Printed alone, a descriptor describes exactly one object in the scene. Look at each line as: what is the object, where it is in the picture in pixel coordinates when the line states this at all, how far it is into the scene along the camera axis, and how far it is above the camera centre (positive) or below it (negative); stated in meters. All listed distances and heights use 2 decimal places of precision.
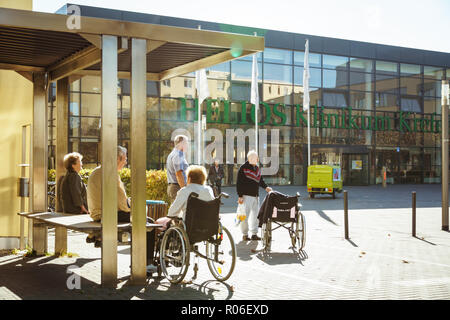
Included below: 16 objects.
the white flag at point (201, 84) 25.49 +3.33
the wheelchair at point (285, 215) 9.17 -1.09
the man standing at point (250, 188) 10.45 -0.70
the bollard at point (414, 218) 11.25 -1.39
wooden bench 6.31 -0.92
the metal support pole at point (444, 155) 12.31 -0.04
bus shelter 6.09 +1.37
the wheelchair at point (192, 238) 6.32 -1.05
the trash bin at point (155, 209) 8.14 -0.88
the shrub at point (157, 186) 12.11 -0.77
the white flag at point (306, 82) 29.85 +4.00
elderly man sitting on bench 6.70 -0.57
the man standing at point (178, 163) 8.73 -0.17
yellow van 23.67 -1.18
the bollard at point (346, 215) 10.87 -1.28
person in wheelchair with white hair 6.72 -0.49
